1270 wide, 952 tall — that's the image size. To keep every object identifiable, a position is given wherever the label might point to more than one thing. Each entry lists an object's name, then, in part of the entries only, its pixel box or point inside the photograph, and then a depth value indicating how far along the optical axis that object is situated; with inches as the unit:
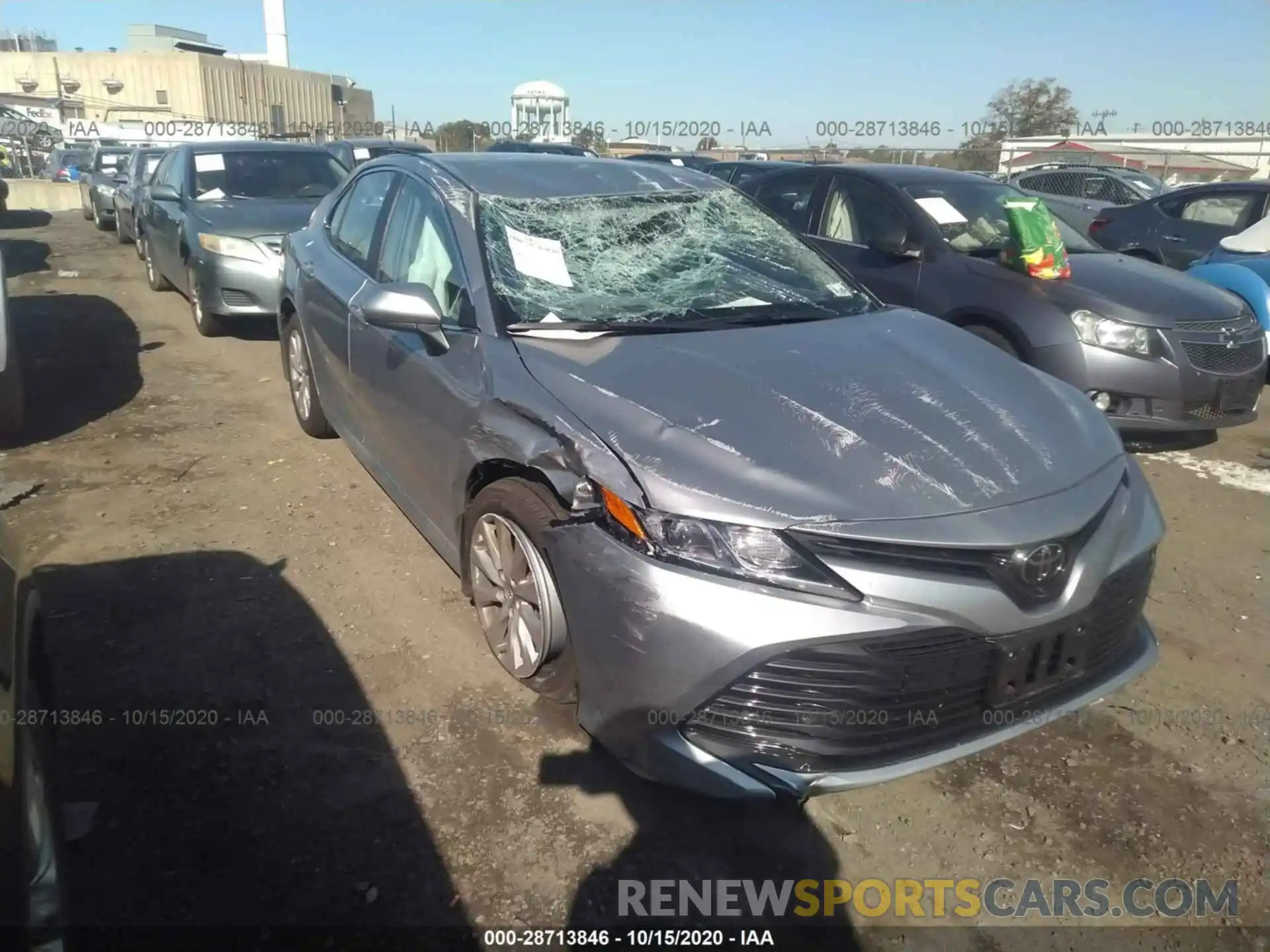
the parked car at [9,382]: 200.1
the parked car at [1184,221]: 353.7
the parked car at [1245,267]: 264.7
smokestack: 2322.8
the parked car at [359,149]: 482.3
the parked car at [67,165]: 985.5
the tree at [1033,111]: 1811.0
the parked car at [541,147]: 639.2
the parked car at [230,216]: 286.2
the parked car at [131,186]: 482.3
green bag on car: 209.2
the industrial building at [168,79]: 2251.5
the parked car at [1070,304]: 196.5
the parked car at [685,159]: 545.3
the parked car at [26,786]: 57.2
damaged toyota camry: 86.0
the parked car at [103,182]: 641.6
